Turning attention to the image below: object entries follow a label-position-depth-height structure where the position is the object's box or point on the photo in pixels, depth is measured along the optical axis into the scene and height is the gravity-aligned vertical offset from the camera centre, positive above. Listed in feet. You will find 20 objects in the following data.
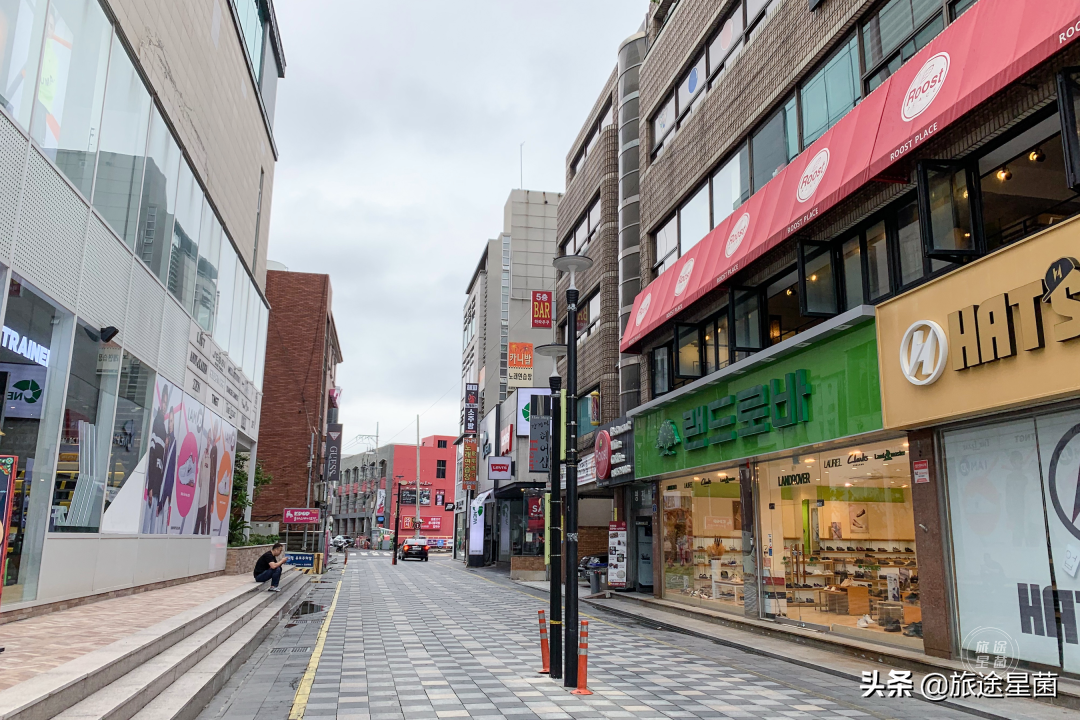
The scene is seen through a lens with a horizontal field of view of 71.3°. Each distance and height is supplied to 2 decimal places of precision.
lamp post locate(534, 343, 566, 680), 34.30 -2.24
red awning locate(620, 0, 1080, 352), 28.91 +18.81
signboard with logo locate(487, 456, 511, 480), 131.64 +7.15
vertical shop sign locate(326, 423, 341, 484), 179.73 +13.69
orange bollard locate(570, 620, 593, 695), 31.08 -6.41
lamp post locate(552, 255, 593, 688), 32.73 +2.10
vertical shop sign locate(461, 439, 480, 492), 177.68 +10.81
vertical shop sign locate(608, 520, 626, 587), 78.79 -4.43
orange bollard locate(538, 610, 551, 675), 35.70 -6.38
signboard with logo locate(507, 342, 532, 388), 137.28 +26.22
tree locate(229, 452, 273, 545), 100.42 +0.64
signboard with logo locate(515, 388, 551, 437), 131.13 +17.89
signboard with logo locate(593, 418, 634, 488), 77.66 +6.33
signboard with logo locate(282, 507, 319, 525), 130.62 -1.28
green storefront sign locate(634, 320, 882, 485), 40.75 +6.84
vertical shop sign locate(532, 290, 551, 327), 115.34 +30.50
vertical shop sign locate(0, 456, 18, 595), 22.36 +0.52
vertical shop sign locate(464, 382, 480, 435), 185.57 +23.94
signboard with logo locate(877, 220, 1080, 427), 28.27 +7.50
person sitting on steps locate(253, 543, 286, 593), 65.76 -5.33
